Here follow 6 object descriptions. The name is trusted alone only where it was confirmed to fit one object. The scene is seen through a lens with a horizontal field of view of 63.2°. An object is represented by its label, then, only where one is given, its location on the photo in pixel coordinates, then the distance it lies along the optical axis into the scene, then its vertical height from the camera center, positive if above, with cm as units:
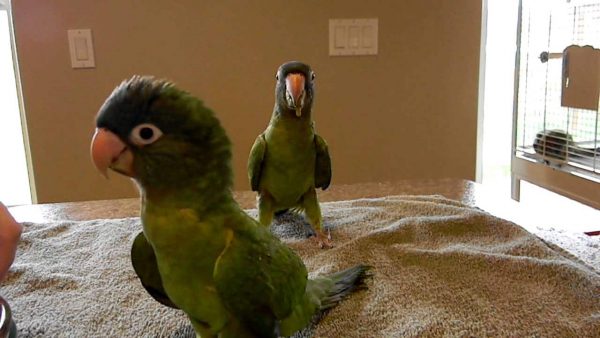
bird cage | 125 -7
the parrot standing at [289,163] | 82 -14
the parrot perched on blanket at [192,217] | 39 -12
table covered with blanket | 58 -28
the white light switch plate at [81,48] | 139 +12
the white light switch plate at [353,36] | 147 +13
